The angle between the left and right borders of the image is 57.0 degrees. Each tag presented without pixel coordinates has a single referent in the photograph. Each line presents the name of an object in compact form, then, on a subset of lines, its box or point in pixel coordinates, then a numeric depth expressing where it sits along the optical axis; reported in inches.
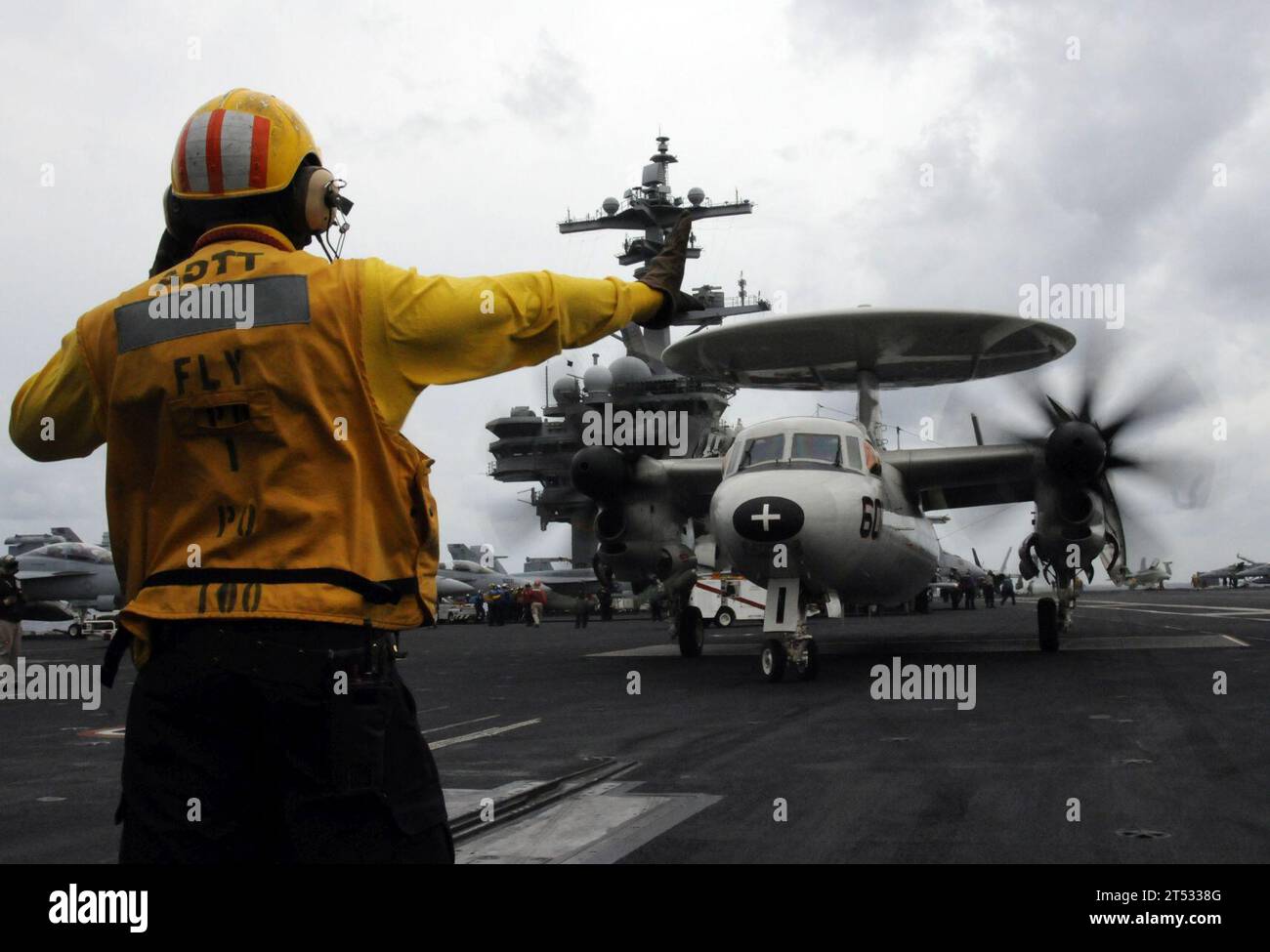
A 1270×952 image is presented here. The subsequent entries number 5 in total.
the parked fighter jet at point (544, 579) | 2643.7
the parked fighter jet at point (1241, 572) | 4441.4
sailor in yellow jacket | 97.3
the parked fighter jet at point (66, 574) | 1483.8
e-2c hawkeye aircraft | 611.2
